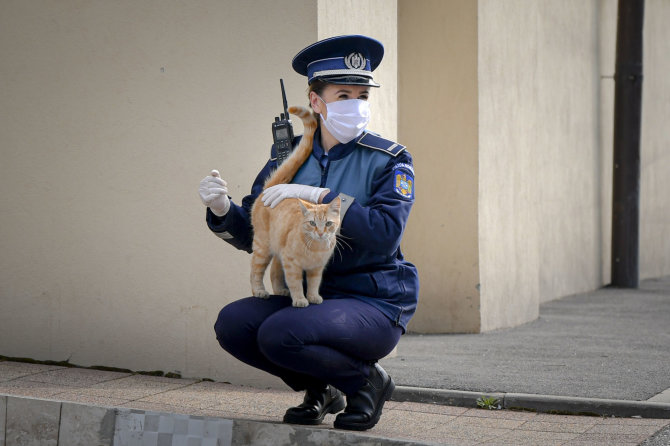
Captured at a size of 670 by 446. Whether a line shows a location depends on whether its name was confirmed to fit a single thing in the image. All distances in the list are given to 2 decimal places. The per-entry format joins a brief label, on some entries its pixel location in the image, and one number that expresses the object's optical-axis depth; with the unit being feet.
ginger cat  29.30
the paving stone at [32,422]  35.55
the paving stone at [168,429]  32.58
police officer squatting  29.84
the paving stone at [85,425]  34.30
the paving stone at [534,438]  32.55
